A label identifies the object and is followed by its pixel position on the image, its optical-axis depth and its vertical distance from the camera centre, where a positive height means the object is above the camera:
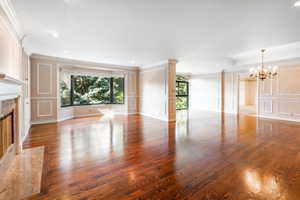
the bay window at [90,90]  6.57 +0.46
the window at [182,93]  10.18 +0.44
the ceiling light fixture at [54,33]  3.31 +1.51
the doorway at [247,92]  12.36 +0.58
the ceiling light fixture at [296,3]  2.22 +1.45
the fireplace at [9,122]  2.00 -0.37
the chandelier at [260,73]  5.21 +0.92
